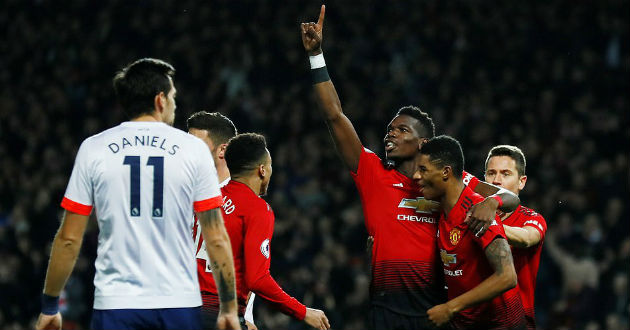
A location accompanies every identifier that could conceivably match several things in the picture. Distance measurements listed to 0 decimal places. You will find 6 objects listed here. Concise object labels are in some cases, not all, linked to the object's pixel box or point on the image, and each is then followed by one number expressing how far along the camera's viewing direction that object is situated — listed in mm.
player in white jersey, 8344
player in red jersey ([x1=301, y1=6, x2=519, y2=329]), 10828
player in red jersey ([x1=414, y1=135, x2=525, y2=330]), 10219
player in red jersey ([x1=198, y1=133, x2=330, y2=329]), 10687
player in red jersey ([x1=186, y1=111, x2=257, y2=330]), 12070
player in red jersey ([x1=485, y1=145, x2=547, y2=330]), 10766
